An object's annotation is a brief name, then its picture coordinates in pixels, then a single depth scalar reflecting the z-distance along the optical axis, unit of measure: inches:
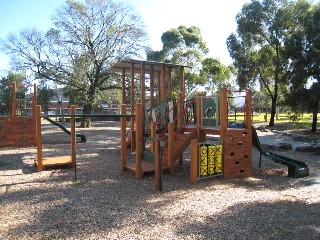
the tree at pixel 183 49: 1267.2
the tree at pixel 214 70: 1298.0
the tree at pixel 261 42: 1084.1
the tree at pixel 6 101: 1289.4
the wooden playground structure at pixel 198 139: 299.6
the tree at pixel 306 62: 836.6
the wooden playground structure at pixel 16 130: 567.5
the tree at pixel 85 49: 1136.2
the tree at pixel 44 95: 1284.7
